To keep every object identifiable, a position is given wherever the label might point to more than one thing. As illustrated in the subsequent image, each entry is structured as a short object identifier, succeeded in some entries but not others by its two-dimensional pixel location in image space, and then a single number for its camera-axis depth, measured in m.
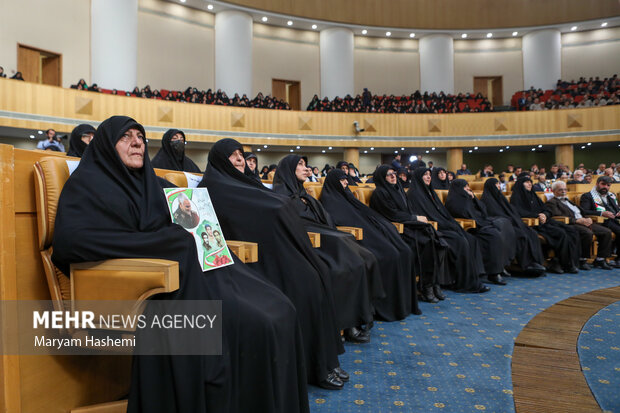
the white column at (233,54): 14.38
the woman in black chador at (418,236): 3.96
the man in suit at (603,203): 5.87
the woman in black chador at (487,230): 4.60
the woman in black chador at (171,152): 4.21
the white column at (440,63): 16.75
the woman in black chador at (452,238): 4.21
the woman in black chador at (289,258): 2.12
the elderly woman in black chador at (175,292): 1.35
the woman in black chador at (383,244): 3.37
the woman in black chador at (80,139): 4.17
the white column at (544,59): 16.36
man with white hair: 5.53
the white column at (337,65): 16.16
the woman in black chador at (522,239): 5.00
